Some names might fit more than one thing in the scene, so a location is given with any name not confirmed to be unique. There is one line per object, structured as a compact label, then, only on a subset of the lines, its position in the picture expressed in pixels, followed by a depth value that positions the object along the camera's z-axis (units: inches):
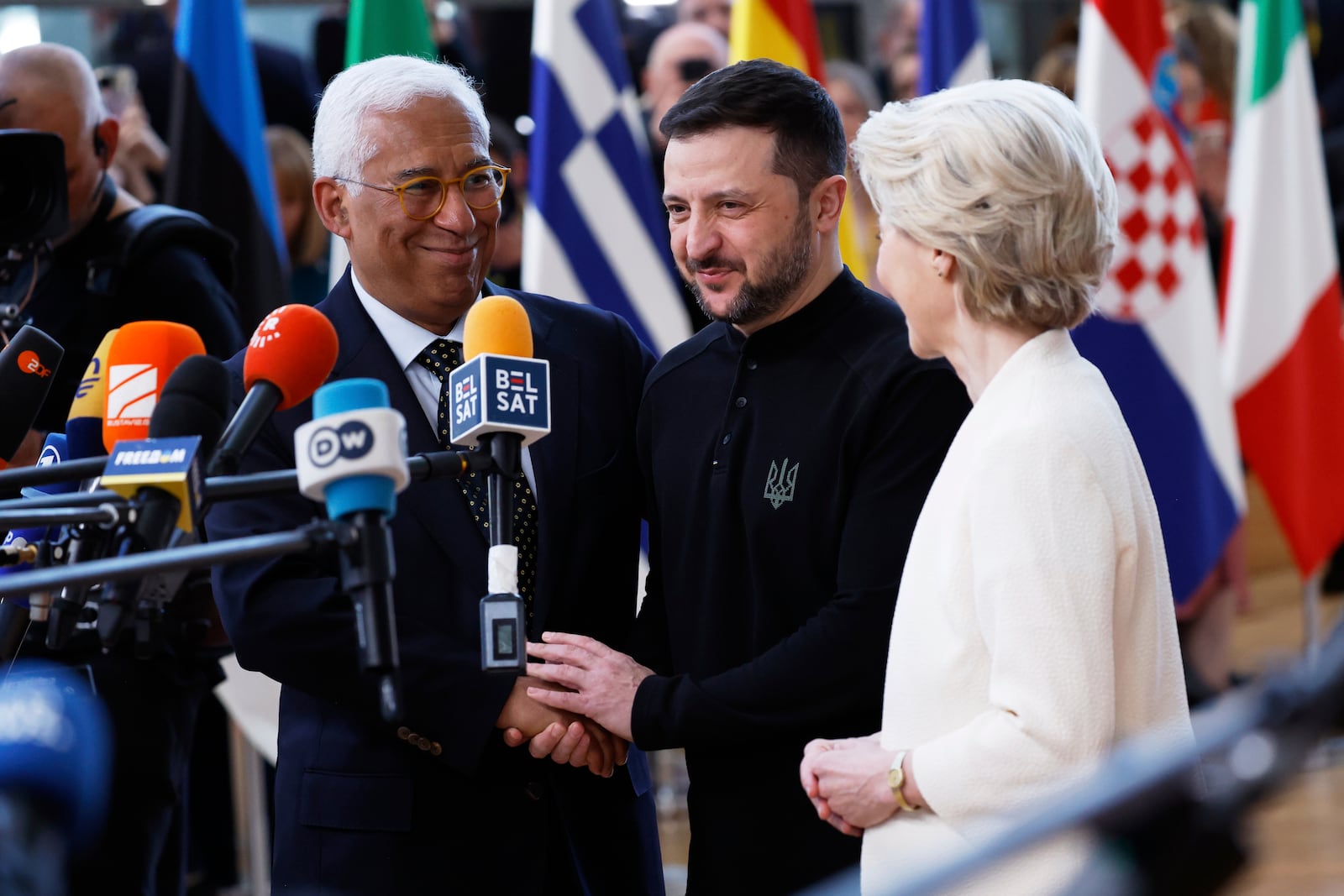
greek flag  244.6
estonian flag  222.6
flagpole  275.8
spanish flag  259.3
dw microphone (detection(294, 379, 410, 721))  145.9
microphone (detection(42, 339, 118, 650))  148.7
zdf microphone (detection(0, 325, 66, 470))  156.6
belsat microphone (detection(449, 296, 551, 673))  152.8
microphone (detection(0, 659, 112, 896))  112.6
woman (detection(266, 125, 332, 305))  251.6
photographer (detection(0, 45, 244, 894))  181.9
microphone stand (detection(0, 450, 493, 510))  147.5
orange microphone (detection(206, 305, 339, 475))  151.1
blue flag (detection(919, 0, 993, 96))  266.6
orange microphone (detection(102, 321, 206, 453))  154.3
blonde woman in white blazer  153.4
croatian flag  251.0
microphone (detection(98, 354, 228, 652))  146.0
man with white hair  166.2
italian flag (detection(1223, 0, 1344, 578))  273.2
